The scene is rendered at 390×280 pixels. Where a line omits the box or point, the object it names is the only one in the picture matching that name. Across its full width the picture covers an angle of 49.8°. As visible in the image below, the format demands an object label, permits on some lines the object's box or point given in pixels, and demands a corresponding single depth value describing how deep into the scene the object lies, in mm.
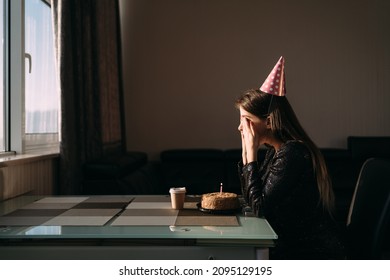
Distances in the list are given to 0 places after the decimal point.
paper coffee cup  1406
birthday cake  1326
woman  1354
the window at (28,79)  2053
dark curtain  2189
